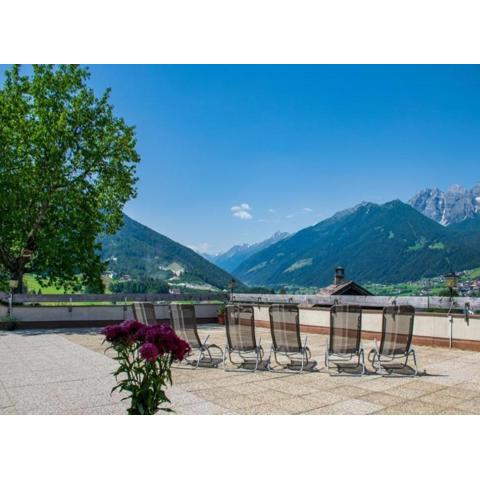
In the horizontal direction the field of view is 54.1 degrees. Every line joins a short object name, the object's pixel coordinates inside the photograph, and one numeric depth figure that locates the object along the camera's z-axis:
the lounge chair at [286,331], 7.15
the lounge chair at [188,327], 7.60
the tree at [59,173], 17.28
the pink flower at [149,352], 3.24
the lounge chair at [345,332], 6.83
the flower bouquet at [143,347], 3.44
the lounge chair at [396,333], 6.88
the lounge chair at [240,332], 7.13
